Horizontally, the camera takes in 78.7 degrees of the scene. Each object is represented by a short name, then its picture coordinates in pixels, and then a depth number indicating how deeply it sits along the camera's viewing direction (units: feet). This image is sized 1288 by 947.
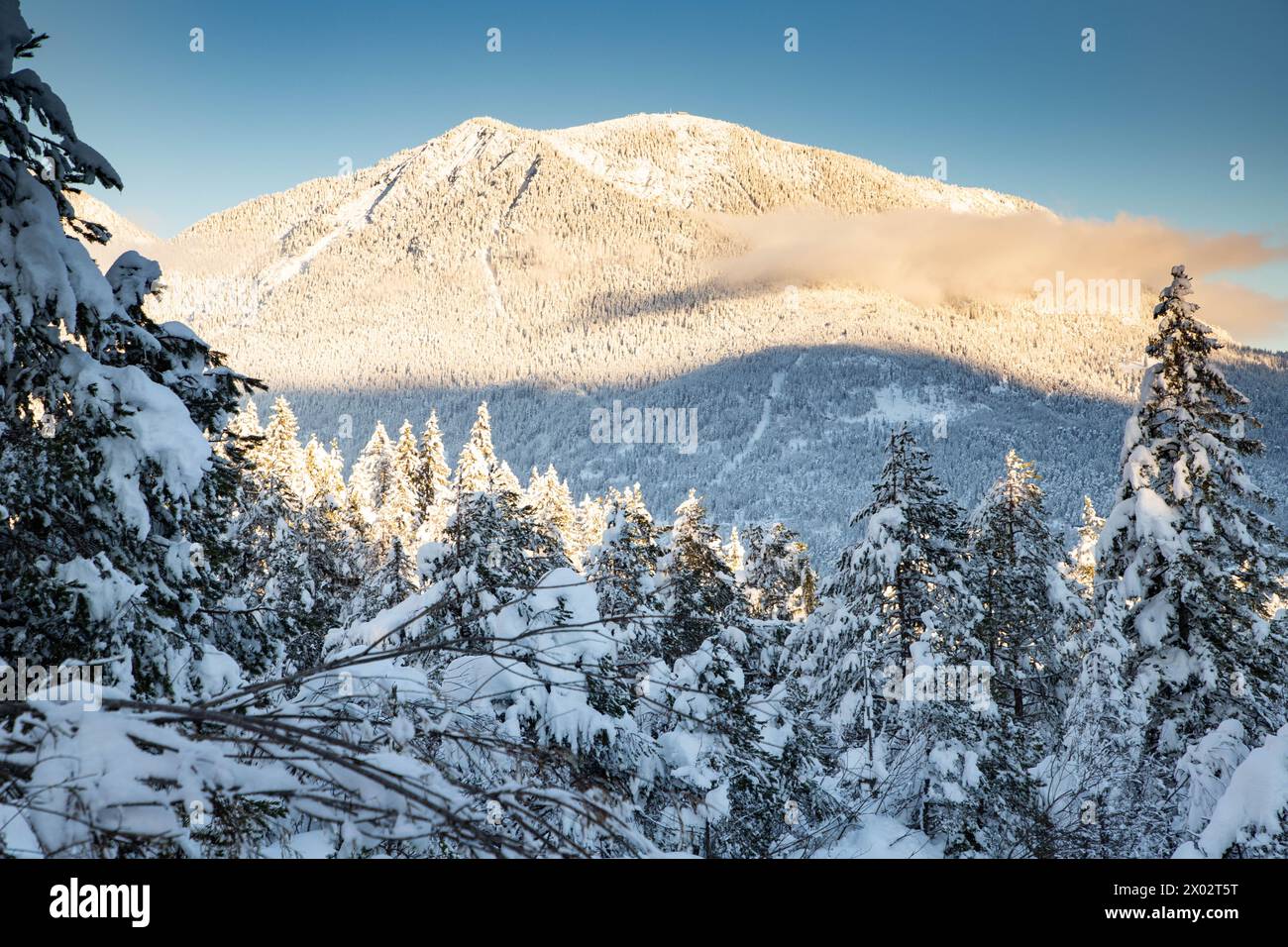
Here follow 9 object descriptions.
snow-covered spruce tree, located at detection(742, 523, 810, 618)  104.53
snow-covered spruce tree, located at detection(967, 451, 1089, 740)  70.23
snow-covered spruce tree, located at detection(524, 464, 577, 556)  138.62
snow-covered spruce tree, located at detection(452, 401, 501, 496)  100.83
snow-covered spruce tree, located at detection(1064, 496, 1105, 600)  120.78
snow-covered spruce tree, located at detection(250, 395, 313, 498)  102.58
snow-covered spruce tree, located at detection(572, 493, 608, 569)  176.42
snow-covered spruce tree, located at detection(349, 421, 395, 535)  137.28
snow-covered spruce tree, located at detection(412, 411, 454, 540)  113.23
